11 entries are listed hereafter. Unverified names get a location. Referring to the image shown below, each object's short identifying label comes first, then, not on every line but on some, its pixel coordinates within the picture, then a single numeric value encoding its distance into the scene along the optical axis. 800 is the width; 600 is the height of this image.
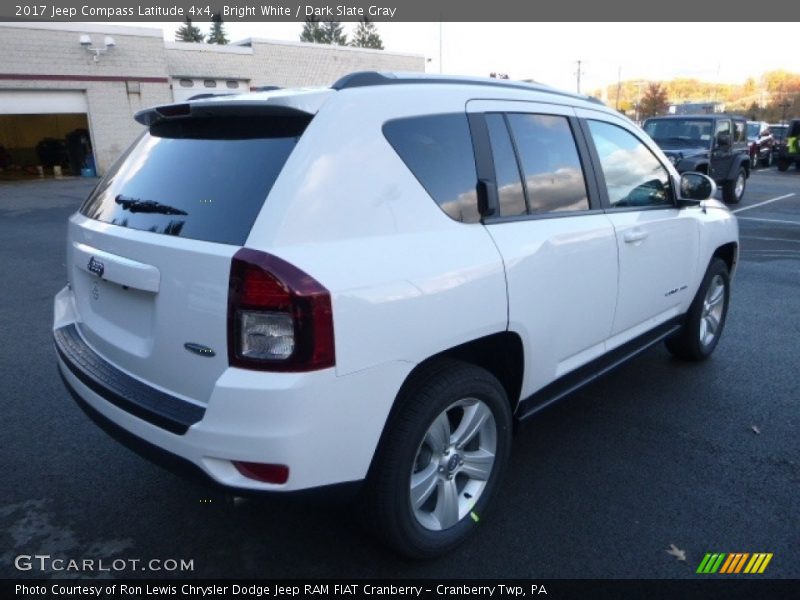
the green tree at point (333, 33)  79.94
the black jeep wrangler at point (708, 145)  13.00
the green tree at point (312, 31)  78.38
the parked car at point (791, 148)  22.98
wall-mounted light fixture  22.92
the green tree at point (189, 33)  73.69
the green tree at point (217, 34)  73.62
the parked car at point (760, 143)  24.40
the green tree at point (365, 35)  80.38
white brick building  21.89
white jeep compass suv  2.02
